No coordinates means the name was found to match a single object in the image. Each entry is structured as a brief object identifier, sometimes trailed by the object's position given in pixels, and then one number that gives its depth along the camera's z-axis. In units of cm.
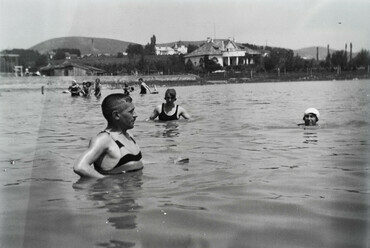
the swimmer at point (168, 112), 1362
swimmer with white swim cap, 1256
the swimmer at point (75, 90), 3362
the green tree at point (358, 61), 8716
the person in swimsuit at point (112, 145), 586
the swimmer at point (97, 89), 3091
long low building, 8681
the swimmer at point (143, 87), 3439
